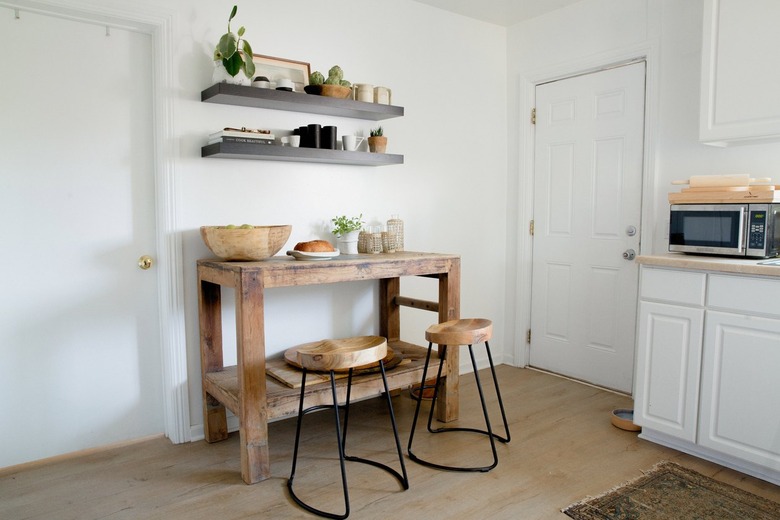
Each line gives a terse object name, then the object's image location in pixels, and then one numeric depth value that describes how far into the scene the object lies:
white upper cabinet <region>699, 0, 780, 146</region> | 2.39
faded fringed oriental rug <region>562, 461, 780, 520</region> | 2.05
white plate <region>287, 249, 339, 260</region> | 2.58
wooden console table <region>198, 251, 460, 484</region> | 2.26
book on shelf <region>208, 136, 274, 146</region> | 2.57
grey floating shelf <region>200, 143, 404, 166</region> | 2.57
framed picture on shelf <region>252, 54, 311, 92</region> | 2.81
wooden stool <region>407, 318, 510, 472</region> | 2.39
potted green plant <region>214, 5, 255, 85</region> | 2.53
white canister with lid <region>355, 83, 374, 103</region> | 3.04
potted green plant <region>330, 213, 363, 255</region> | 3.02
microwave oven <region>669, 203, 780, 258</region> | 2.43
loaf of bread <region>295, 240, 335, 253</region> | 2.61
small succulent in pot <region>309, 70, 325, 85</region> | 2.87
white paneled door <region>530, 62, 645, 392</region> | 3.35
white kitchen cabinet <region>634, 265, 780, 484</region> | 2.24
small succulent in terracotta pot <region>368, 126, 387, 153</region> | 3.14
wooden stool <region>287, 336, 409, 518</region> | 2.03
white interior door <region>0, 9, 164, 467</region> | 2.38
